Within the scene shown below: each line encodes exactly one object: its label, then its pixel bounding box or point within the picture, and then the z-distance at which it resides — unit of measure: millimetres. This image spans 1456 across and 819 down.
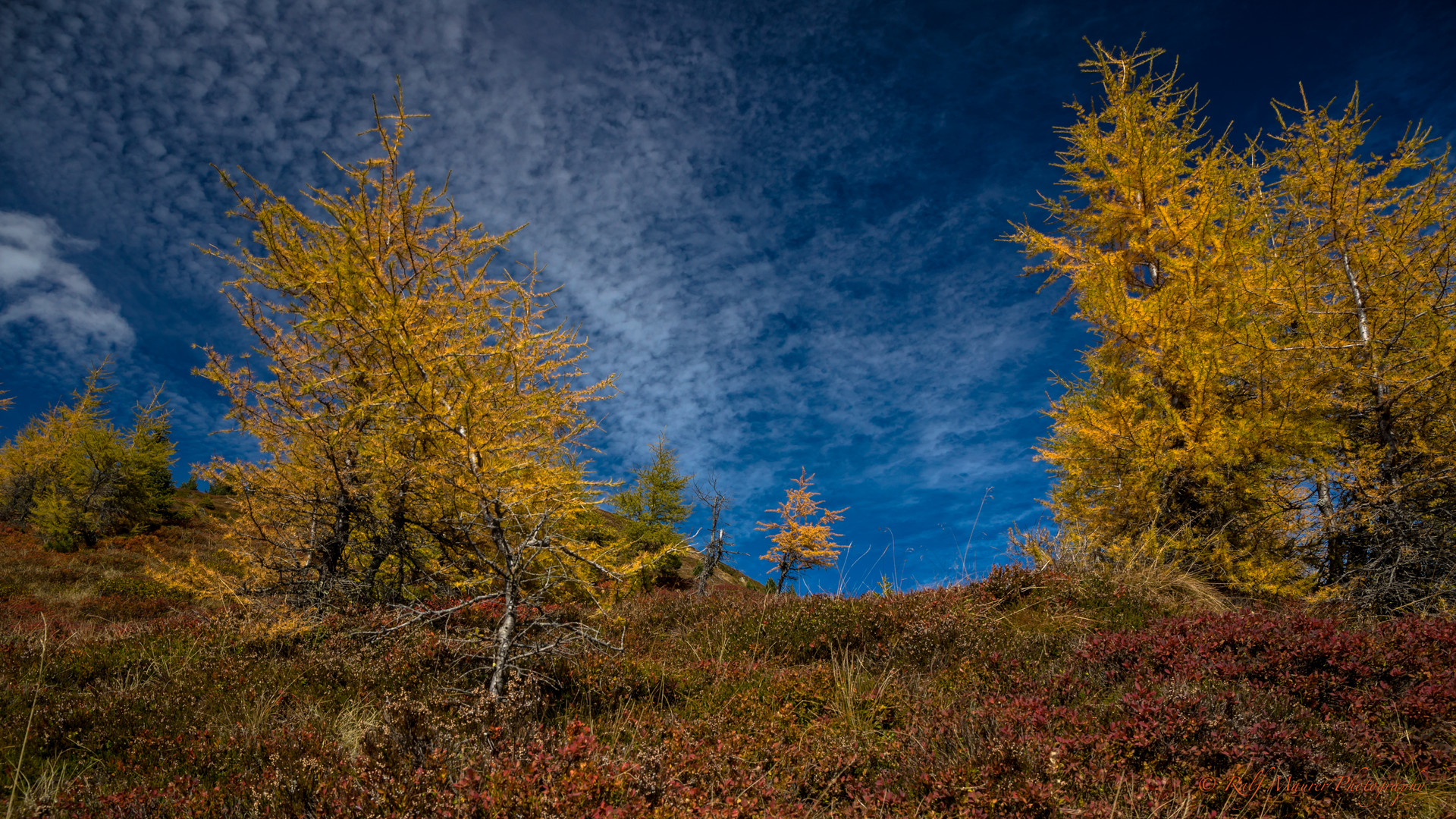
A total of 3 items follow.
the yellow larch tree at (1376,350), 7375
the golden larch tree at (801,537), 22125
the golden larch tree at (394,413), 5246
